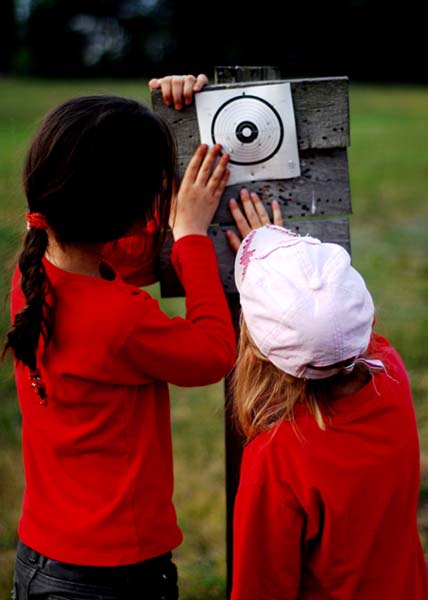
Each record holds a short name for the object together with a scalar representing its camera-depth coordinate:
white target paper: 4.26
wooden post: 4.27
